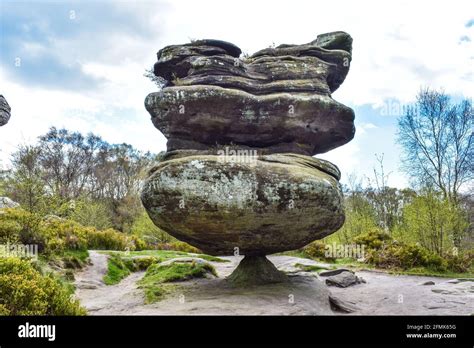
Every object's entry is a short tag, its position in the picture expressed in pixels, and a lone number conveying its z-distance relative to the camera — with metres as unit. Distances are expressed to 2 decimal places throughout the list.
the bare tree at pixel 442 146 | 24.94
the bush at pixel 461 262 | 18.81
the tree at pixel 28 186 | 14.82
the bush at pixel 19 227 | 12.56
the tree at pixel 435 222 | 20.08
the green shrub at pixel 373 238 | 22.44
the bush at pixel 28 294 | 6.03
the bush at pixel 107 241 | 20.81
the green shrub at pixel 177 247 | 27.52
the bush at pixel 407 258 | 18.78
